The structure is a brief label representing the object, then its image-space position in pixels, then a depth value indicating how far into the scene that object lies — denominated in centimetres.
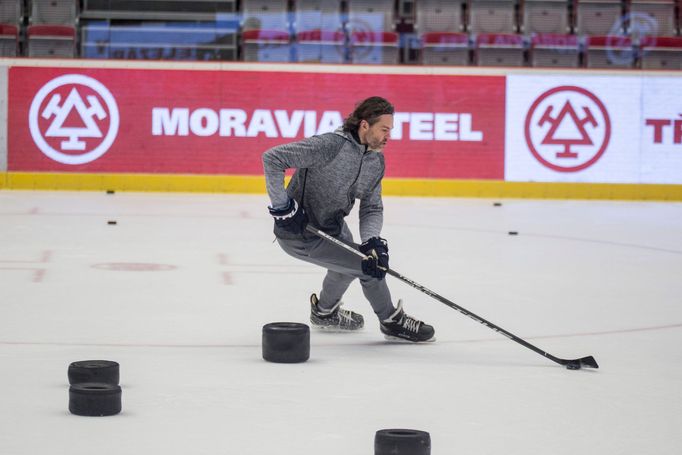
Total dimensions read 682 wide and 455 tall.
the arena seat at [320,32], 1481
